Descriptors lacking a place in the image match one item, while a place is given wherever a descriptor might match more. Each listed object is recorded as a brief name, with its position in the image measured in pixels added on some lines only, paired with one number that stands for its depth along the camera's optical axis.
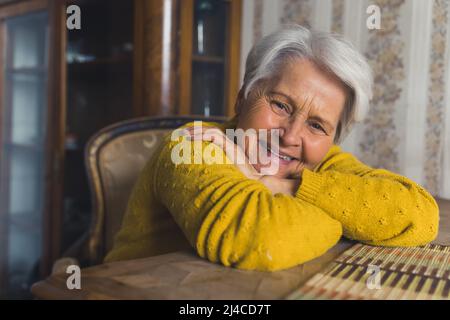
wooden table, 0.58
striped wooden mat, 0.61
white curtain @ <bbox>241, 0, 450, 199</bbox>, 1.60
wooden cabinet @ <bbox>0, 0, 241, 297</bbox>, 2.06
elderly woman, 0.73
